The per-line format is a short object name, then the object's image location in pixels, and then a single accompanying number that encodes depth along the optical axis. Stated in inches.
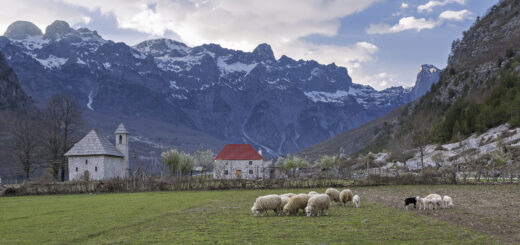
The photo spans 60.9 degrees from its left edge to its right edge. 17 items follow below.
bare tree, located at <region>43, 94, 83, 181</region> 2741.1
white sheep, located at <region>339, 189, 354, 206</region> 1049.5
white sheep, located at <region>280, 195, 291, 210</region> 928.9
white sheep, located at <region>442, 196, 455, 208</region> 962.1
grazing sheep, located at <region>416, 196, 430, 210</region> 934.4
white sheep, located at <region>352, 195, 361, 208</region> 1009.5
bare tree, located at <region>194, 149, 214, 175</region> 4165.8
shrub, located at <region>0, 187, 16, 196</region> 1885.6
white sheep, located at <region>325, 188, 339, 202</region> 1085.1
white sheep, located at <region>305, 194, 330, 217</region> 858.8
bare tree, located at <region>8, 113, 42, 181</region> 2672.2
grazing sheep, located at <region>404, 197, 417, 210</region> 954.1
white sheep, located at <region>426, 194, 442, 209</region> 939.3
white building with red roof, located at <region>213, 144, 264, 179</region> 3238.2
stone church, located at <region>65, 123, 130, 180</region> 2669.8
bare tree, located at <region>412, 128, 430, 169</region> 3751.7
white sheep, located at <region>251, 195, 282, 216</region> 897.5
